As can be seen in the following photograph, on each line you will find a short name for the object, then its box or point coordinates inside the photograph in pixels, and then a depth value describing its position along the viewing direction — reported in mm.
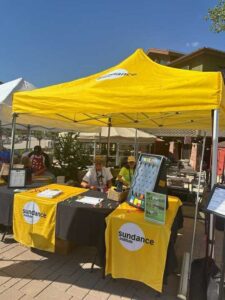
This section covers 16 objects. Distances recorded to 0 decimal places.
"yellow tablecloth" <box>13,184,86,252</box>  3176
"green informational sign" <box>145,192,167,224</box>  2604
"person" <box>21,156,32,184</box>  4202
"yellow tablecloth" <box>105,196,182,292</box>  2597
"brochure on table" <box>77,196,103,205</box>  3230
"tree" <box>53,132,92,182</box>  7867
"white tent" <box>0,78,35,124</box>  5125
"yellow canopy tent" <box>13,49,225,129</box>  2846
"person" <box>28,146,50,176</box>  5989
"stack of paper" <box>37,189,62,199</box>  3391
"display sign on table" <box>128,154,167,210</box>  3021
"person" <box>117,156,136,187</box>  4937
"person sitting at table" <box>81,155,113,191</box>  4688
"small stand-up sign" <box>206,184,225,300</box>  2217
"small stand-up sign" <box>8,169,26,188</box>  3821
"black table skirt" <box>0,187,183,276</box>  2959
